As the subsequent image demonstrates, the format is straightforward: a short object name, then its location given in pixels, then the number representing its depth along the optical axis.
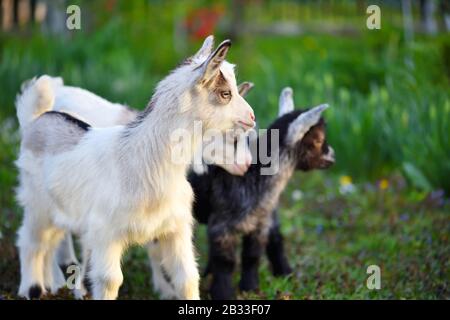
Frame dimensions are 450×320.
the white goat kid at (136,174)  4.00
